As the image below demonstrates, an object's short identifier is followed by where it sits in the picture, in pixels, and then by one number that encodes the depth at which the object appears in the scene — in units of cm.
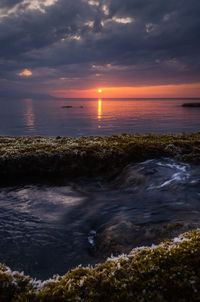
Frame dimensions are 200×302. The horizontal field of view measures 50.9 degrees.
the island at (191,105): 18652
